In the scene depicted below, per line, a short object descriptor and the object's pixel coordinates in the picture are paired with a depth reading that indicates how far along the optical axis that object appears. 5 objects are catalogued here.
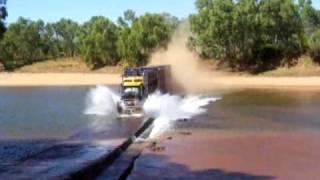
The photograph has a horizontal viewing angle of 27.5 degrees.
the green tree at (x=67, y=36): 131.00
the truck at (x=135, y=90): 37.09
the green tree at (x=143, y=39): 97.25
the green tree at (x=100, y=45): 103.25
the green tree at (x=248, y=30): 84.06
